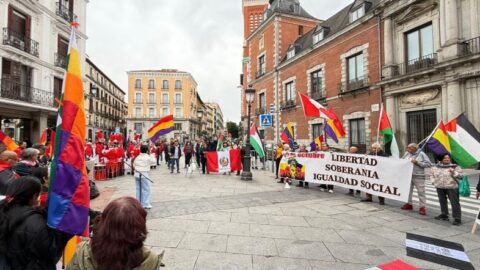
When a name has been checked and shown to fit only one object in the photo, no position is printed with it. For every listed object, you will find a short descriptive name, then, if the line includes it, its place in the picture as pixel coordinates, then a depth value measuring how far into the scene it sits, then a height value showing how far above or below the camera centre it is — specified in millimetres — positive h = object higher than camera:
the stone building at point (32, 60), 15750 +5462
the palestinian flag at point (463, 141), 5398 +48
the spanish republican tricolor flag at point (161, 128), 10152 +645
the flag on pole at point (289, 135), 13876 +484
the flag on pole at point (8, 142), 5946 +83
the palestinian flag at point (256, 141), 12562 +159
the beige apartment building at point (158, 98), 61719 +10921
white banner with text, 6770 -837
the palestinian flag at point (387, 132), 7925 +350
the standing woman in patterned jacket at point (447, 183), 5570 -845
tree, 82275 +4948
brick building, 18234 +6792
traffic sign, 13348 +1222
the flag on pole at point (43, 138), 8994 +252
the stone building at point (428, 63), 12492 +4230
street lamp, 11422 -674
